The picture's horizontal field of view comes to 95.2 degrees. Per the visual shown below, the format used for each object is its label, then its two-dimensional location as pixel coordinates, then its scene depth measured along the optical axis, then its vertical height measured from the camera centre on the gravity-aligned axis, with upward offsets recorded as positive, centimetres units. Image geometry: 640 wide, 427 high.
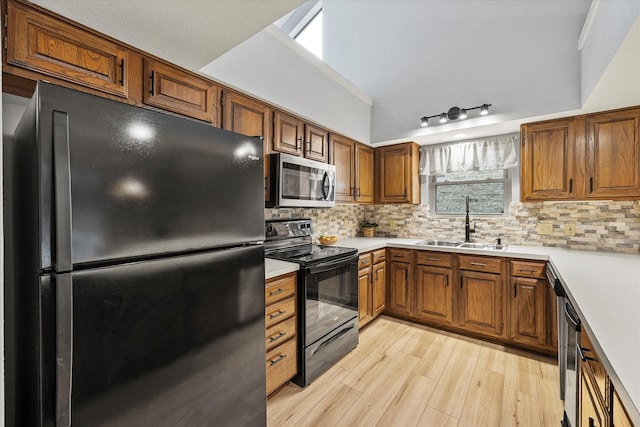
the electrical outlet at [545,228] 288 -19
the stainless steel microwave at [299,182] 227 +24
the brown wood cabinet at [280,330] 185 -79
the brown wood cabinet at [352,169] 309 +47
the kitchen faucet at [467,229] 328 -22
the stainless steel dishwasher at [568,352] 133 -75
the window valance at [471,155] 309 +61
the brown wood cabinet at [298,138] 234 +64
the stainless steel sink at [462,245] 299 -39
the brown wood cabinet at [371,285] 289 -79
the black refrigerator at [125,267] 85 -20
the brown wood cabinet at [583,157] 231 +44
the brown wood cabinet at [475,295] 252 -83
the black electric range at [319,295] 208 -66
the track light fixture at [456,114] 280 +97
